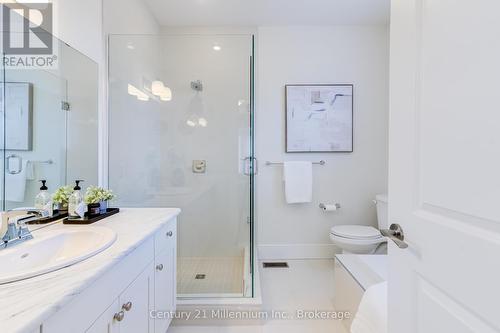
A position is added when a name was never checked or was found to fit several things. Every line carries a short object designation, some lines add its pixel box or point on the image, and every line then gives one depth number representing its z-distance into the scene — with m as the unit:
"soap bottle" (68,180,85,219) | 1.32
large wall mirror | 1.12
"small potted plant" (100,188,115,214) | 1.45
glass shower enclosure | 2.36
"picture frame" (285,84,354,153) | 2.75
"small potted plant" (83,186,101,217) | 1.38
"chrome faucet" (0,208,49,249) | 0.93
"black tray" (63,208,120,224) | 1.28
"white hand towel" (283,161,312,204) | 2.69
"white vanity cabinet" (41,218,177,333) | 0.71
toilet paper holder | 2.74
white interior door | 0.51
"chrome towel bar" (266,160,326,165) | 2.79
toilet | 2.32
